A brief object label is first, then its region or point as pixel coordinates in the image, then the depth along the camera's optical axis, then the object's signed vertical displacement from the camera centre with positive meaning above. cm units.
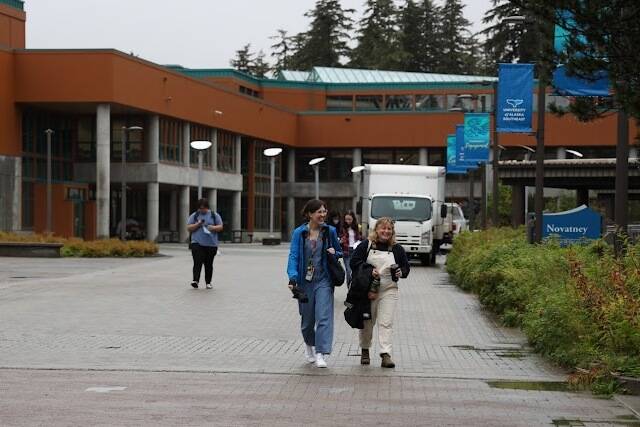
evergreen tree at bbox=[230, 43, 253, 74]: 13488 +1588
